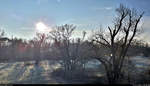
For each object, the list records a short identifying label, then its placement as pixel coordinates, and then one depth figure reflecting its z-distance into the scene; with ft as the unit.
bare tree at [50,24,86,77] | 77.66
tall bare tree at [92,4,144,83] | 50.65
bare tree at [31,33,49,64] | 153.85
